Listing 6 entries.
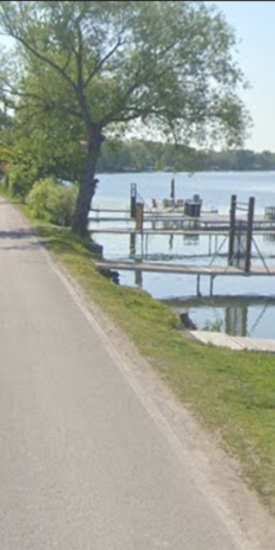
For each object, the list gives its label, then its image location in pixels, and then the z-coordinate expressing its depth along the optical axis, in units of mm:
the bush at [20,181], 46312
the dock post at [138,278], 26431
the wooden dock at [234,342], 12773
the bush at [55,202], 38469
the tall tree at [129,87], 24281
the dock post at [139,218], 38344
